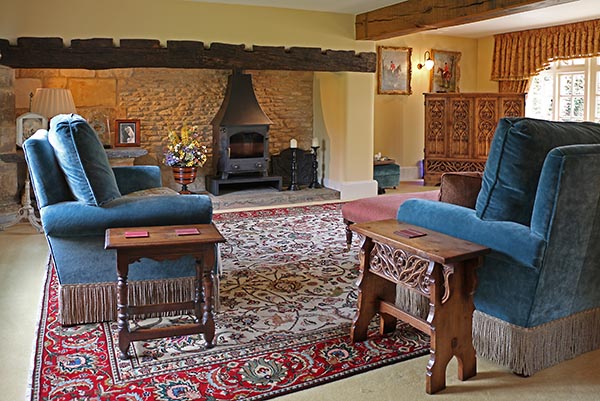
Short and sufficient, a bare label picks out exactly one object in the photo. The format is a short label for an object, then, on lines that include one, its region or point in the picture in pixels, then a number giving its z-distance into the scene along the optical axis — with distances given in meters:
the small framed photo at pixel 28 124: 5.65
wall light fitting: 9.17
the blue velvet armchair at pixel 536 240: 2.39
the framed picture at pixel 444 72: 9.38
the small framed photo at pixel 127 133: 6.66
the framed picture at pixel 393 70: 8.80
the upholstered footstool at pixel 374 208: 4.09
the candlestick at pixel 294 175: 7.46
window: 8.65
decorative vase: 6.73
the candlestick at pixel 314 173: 7.72
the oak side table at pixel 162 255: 2.64
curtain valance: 8.22
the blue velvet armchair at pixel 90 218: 3.00
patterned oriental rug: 2.42
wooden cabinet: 8.36
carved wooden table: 2.38
